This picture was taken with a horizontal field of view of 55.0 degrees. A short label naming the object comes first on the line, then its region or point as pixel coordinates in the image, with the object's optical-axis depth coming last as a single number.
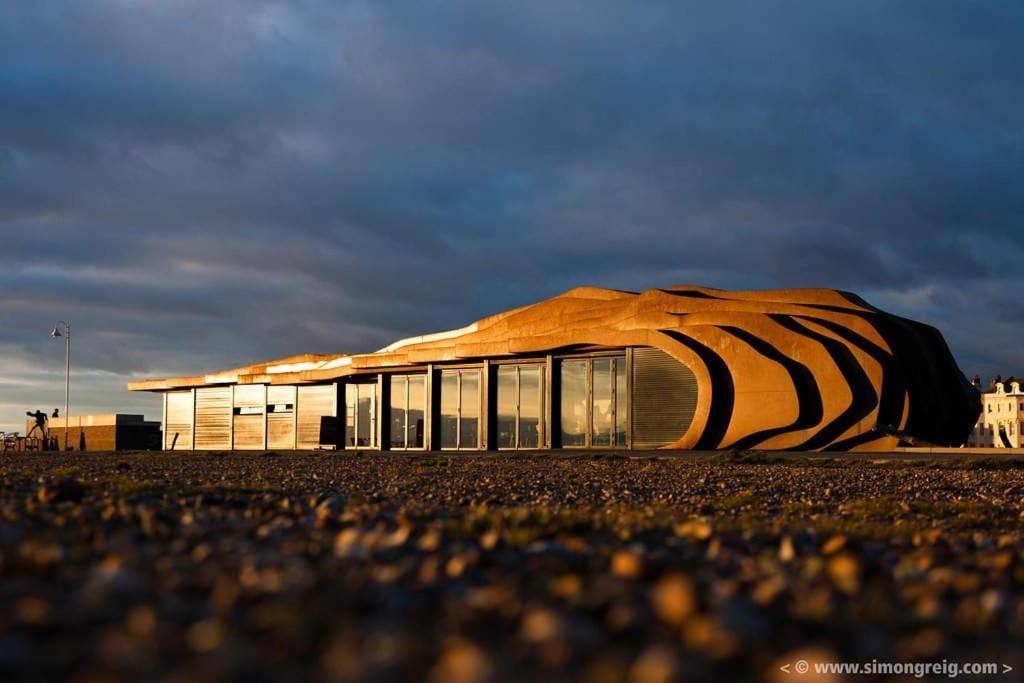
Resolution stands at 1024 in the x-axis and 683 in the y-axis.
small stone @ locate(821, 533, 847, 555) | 6.44
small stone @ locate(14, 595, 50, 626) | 3.40
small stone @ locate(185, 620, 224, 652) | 3.01
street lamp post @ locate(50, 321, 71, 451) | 70.06
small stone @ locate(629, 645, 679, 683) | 2.72
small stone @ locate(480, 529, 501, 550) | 6.08
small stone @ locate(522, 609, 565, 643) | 3.23
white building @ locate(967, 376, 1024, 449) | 154.88
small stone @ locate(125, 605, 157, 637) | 3.23
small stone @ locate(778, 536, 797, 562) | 6.15
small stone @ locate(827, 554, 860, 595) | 4.84
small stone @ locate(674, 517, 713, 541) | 7.18
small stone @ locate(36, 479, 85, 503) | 9.07
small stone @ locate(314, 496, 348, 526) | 7.16
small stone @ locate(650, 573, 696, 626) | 3.77
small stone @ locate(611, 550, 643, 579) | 4.97
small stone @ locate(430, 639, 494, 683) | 2.71
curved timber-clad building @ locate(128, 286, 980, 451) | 37.09
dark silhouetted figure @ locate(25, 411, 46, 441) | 76.69
